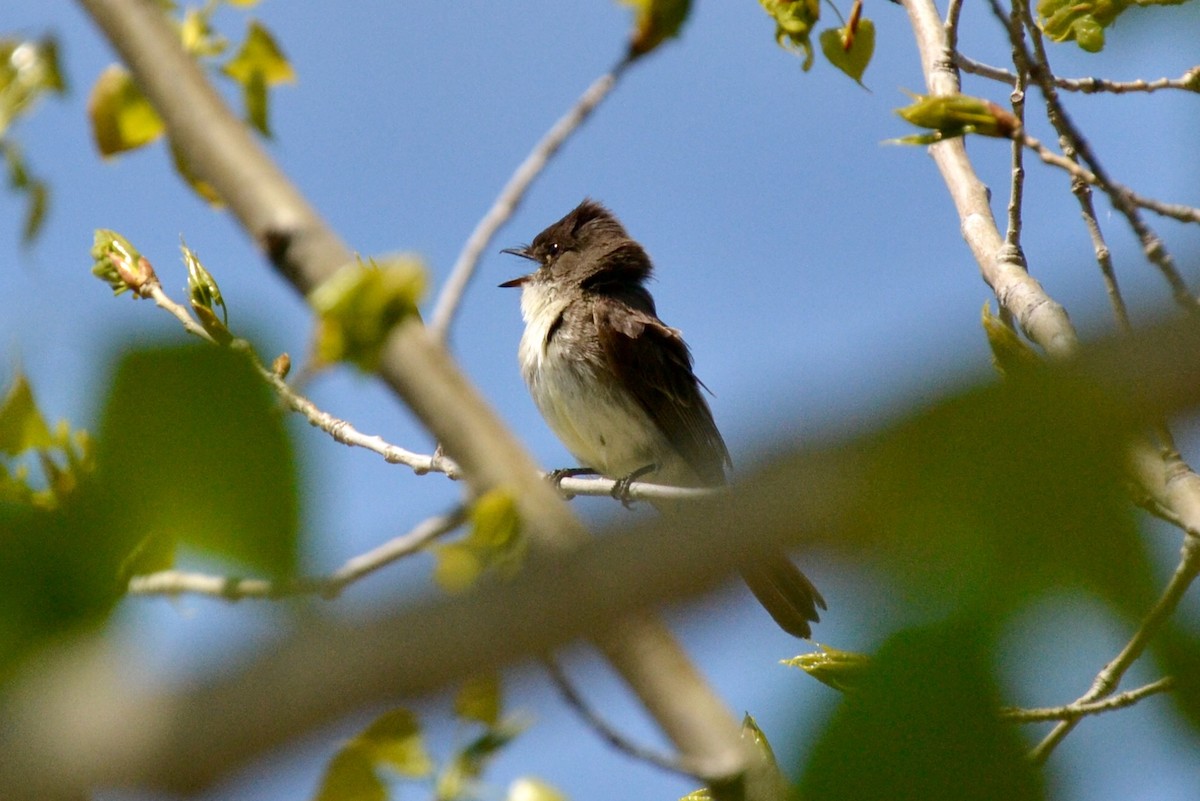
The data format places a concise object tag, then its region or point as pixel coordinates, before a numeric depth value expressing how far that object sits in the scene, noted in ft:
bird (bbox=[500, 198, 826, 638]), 21.56
